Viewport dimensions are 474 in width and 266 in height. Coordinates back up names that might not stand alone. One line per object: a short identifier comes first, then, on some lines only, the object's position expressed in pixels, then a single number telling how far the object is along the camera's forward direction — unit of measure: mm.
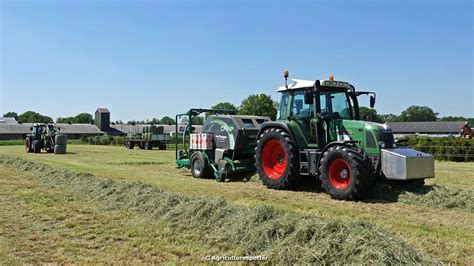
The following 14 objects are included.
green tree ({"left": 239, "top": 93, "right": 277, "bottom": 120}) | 86125
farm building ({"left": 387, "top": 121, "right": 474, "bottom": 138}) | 75562
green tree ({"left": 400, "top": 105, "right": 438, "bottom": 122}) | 128750
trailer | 35188
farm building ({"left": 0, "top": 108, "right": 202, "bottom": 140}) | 74250
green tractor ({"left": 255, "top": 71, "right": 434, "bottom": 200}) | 8000
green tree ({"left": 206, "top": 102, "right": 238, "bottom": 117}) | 99900
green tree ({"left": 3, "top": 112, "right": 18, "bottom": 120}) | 145225
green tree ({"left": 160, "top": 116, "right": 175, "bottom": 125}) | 143962
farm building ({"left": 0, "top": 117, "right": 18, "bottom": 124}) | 85325
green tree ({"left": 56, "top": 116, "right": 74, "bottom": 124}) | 141150
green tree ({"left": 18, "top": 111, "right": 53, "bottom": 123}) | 135500
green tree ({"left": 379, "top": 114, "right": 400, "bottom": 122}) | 133812
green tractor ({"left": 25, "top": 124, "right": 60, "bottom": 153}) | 26989
